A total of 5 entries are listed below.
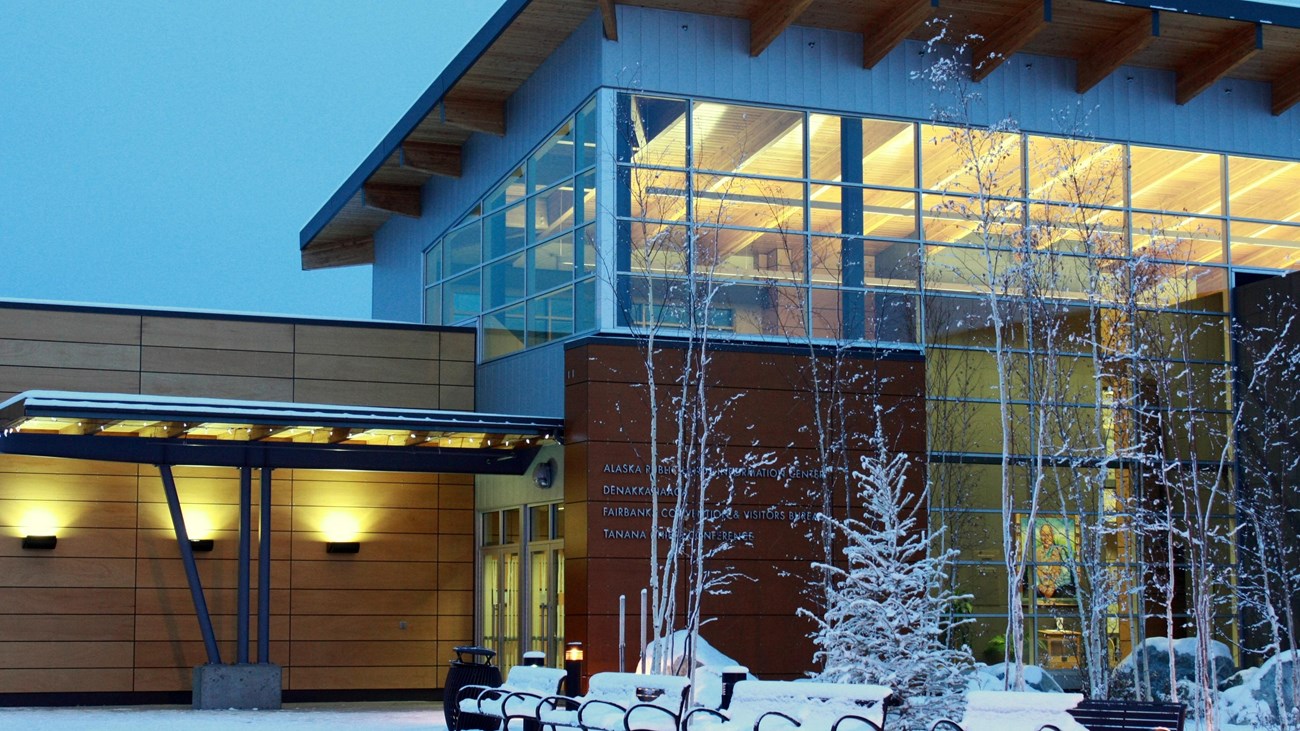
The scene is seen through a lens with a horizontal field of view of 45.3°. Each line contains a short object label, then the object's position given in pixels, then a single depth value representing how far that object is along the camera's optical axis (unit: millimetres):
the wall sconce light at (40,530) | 20266
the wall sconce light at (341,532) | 21797
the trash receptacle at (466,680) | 14938
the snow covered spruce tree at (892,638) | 13102
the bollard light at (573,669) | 15430
